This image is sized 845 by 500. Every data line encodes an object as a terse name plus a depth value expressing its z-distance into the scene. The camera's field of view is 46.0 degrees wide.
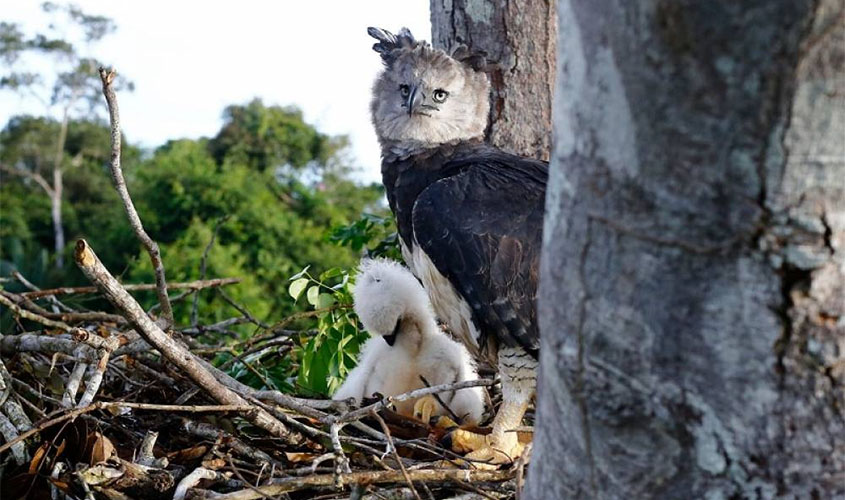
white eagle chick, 3.73
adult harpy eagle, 3.32
